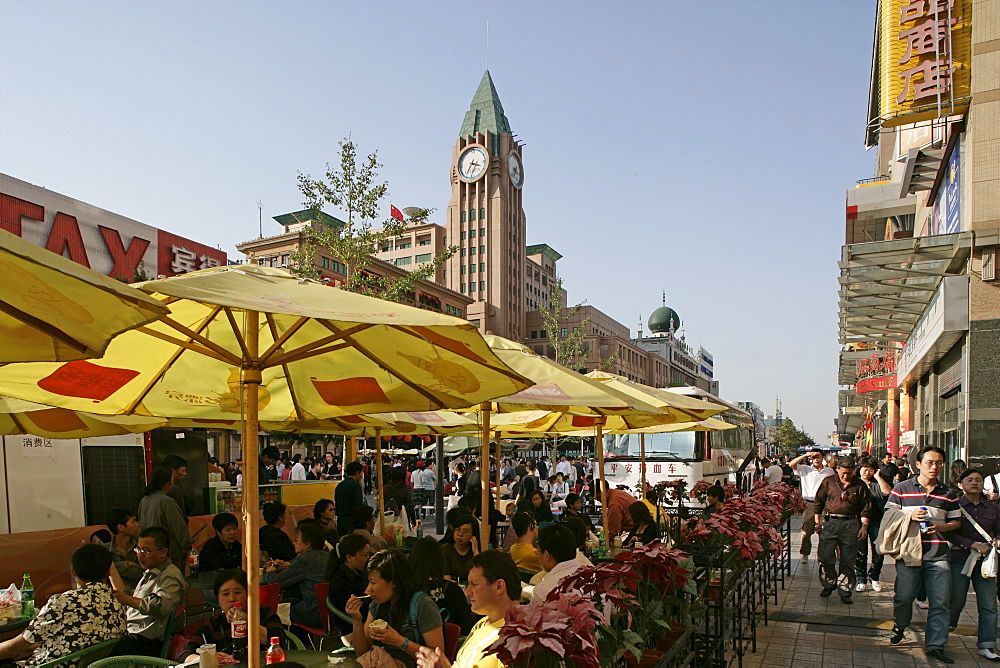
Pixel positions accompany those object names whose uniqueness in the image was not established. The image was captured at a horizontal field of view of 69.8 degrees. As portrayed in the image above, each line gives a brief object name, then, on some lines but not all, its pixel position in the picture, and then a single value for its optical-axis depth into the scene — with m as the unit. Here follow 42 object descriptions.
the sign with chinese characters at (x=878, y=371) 29.12
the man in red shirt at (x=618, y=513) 10.59
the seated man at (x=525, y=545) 6.82
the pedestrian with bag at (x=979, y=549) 6.90
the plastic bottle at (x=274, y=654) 4.07
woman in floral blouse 4.55
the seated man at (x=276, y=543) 7.52
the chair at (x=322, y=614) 5.82
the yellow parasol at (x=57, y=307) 2.49
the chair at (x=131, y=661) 4.48
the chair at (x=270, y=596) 5.36
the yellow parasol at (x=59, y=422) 6.16
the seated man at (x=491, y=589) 3.68
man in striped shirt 6.85
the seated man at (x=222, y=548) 7.16
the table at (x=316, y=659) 4.34
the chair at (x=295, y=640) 5.05
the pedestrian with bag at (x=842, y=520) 9.65
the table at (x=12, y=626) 5.39
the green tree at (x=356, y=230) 17.39
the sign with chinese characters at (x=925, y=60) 15.14
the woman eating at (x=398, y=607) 4.21
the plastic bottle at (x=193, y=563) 8.00
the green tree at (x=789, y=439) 110.85
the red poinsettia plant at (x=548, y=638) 2.45
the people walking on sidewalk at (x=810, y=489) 10.91
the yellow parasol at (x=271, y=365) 3.16
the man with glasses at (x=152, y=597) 4.97
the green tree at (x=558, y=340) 37.12
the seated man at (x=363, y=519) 7.50
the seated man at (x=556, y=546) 4.66
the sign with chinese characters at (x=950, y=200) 15.70
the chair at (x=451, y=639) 4.42
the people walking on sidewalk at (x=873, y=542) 10.75
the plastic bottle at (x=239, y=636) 3.92
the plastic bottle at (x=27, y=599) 5.70
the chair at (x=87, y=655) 4.48
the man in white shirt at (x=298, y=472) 20.47
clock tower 107.62
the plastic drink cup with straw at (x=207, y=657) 3.74
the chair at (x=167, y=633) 5.01
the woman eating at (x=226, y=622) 4.73
